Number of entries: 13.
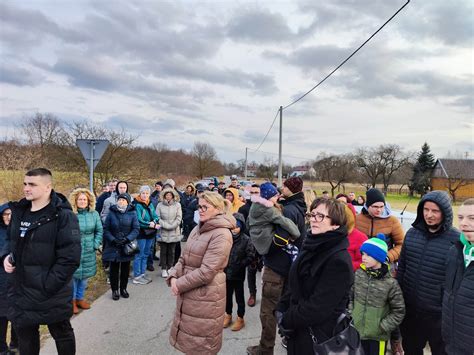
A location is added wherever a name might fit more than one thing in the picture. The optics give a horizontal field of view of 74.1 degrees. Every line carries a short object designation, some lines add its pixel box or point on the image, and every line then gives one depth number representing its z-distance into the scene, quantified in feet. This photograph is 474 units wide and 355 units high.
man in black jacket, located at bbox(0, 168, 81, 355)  8.85
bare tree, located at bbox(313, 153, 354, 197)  144.66
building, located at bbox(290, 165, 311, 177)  251.72
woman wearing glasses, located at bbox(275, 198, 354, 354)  6.88
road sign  21.04
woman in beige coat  9.23
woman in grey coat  20.44
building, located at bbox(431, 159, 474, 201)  155.33
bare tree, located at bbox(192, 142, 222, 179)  160.04
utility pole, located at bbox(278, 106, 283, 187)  50.78
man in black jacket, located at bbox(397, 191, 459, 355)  8.84
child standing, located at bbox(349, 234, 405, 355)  9.25
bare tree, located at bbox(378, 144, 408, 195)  163.84
